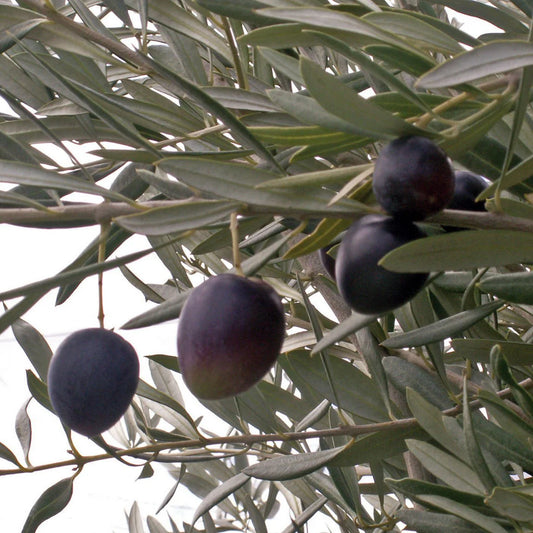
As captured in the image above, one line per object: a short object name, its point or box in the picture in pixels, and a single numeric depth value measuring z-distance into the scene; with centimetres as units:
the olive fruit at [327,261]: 49
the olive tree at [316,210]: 44
